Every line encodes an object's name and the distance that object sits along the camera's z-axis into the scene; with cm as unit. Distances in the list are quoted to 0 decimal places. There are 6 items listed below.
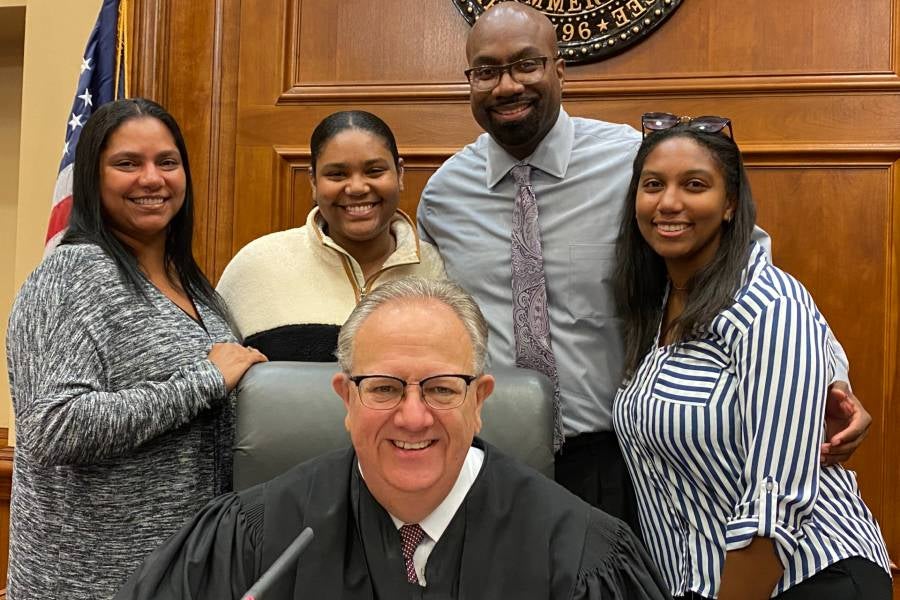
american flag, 324
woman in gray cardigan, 191
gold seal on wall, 306
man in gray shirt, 228
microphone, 104
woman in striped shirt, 177
